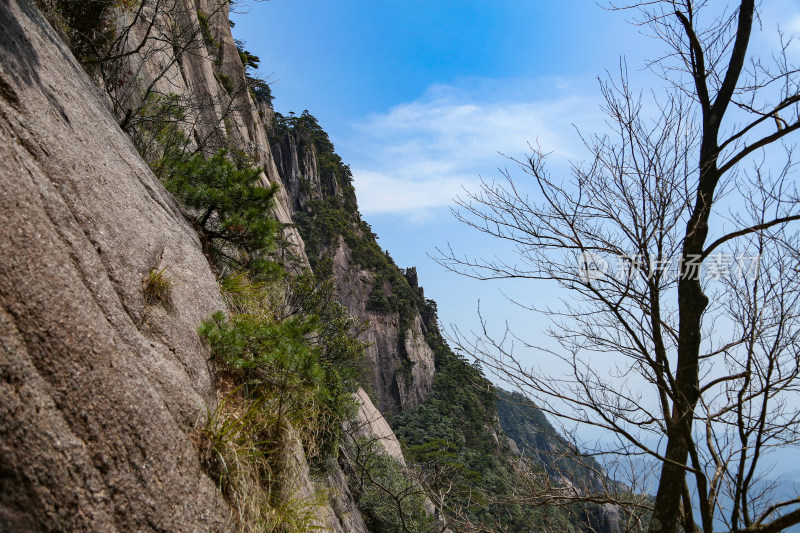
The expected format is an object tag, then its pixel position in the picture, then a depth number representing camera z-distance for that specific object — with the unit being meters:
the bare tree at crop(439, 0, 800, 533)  3.34
